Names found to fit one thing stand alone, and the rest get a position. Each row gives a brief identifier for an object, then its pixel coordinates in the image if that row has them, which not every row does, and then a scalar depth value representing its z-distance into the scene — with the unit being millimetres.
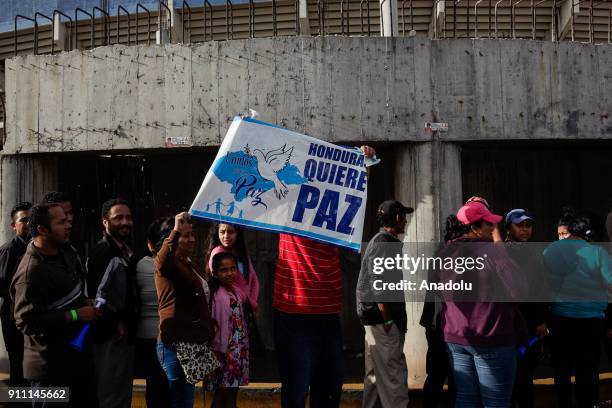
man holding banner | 4320
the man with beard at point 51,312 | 3773
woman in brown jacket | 4238
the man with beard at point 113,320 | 4406
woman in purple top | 4066
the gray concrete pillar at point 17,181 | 7555
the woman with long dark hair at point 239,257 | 5070
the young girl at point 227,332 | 4664
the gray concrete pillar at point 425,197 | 6898
